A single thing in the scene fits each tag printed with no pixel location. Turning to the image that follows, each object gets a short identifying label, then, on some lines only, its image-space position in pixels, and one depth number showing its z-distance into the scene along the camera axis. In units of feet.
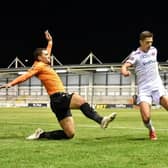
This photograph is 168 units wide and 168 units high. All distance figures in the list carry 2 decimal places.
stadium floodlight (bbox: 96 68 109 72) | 238.07
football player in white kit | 34.35
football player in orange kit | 34.19
